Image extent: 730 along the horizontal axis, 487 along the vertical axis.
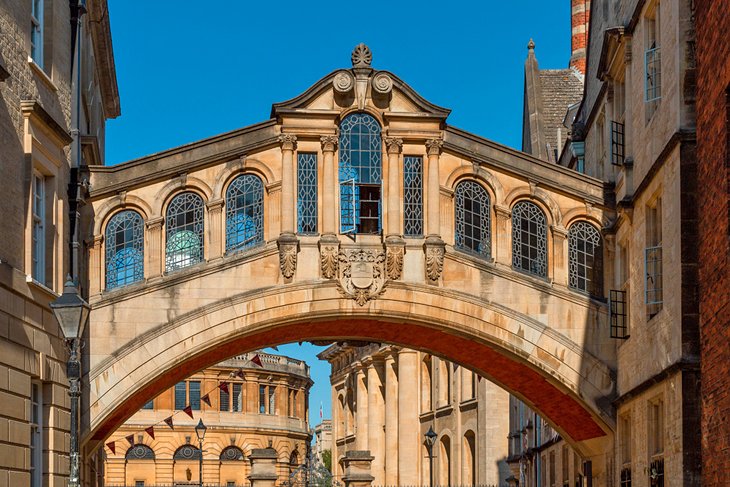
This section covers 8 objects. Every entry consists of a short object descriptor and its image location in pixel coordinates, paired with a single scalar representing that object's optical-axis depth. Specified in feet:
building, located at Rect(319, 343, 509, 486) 157.99
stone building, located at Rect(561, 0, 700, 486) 59.82
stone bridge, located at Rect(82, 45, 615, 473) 80.53
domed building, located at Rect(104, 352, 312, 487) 283.38
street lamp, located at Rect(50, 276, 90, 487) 54.44
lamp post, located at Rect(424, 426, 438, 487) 128.67
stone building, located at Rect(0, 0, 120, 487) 57.41
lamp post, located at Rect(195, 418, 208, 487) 152.25
